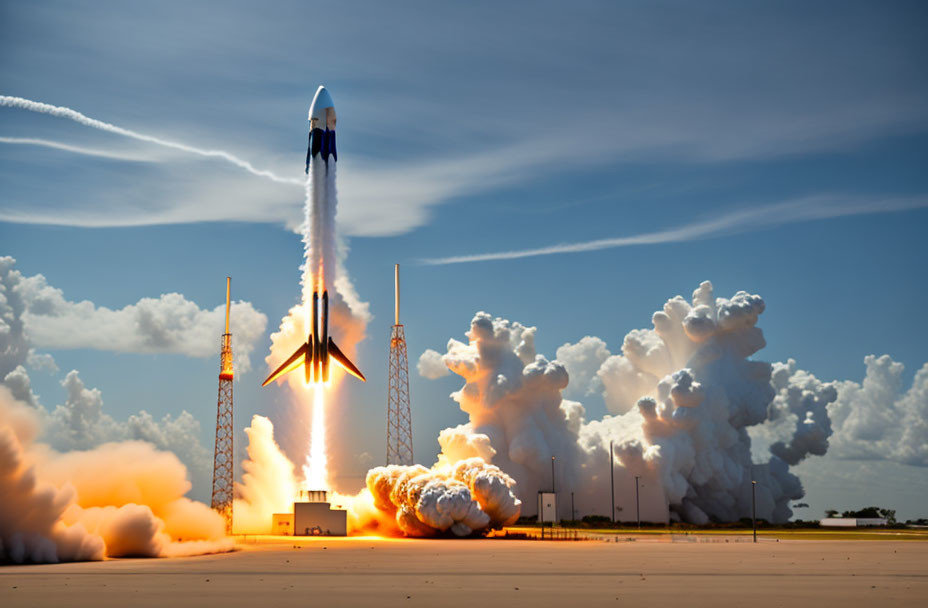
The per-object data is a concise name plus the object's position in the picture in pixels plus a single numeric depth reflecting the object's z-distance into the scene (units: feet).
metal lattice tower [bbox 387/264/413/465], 327.67
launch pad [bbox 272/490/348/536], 289.33
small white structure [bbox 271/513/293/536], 300.61
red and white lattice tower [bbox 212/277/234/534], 279.08
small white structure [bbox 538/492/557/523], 393.50
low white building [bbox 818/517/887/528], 409.51
